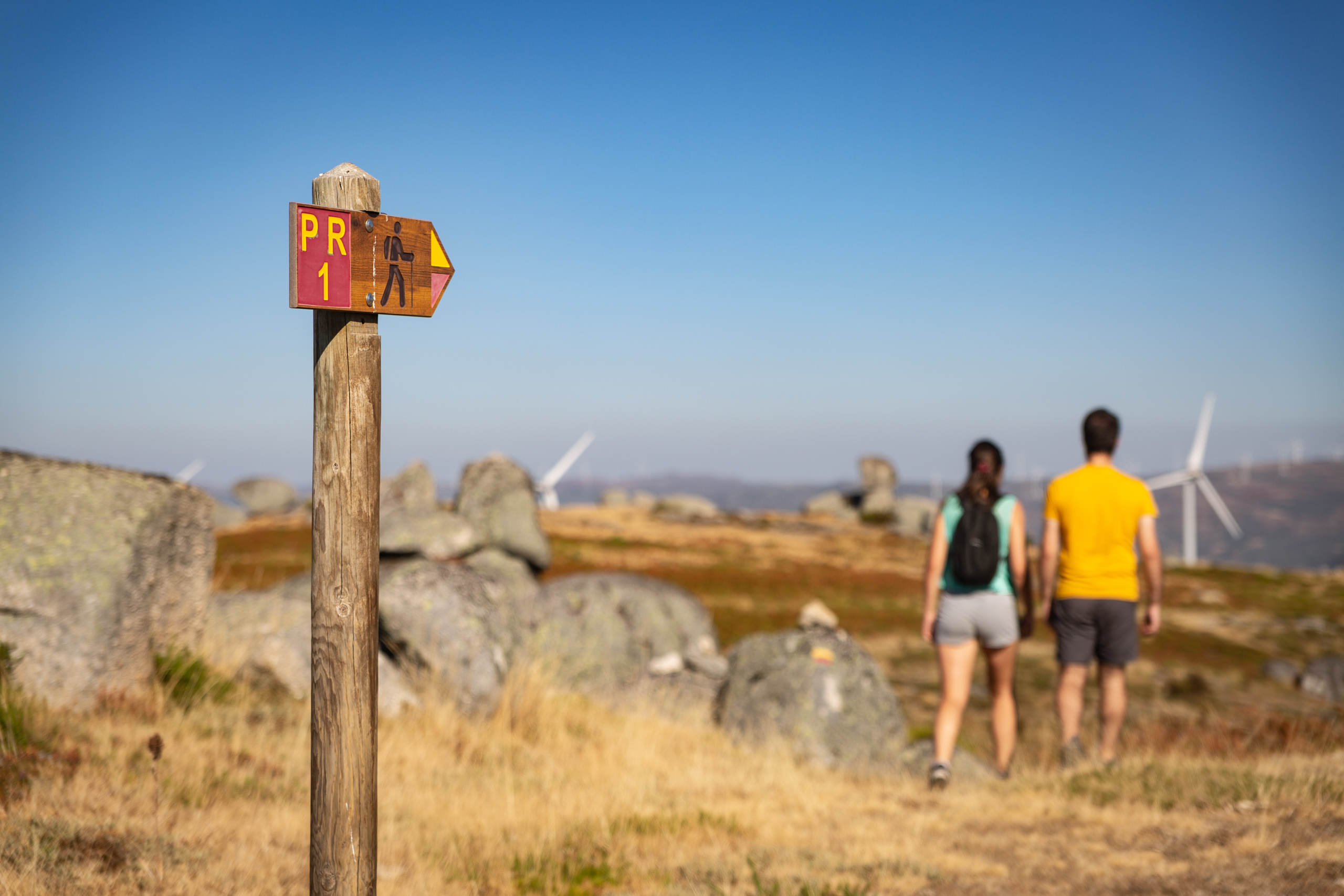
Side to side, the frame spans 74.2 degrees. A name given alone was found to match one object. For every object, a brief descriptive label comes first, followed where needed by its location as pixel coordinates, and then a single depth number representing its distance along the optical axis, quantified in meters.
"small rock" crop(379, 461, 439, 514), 24.70
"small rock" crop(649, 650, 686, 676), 13.38
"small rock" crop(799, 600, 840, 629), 12.55
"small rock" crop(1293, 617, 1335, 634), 28.28
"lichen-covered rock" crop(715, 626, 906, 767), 9.76
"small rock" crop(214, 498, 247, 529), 49.84
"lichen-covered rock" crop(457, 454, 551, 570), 18.34
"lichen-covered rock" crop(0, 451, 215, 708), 7.43
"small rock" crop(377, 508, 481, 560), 13.92
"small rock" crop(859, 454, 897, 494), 71.62
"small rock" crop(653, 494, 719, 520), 60.81
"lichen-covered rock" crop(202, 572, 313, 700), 8.88
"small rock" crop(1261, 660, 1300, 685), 20.22
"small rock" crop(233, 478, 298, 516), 63.53
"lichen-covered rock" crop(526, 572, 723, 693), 12.92
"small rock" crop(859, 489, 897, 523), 63.09
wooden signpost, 3.72
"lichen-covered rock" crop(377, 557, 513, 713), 9.47
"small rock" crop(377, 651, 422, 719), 8.96
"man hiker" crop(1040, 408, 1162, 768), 7.25
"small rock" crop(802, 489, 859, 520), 66.44
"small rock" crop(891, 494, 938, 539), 60.06
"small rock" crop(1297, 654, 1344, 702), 18.69
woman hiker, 7.16
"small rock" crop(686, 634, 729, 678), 13.60
